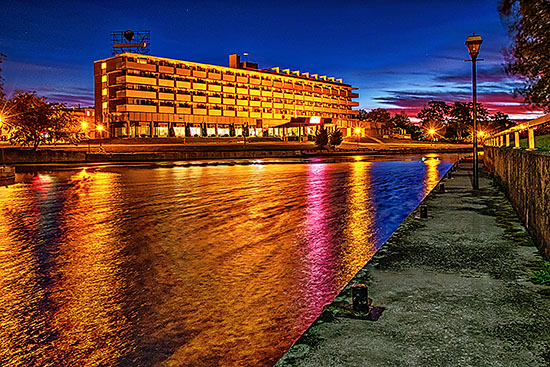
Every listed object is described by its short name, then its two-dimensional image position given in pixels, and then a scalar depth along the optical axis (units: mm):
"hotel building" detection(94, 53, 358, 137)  84500
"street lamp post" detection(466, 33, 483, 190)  14461
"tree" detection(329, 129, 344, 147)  70144
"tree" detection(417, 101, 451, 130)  143125
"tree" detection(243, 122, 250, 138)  98050
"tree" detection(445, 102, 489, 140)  139375
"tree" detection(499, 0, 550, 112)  13586
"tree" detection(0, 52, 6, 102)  34969
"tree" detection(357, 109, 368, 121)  147450
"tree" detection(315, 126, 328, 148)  65625
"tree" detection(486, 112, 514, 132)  148750
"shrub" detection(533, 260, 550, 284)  4977
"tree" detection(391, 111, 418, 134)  155375
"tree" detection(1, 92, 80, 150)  40656
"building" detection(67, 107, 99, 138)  88188
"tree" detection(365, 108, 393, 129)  147162
